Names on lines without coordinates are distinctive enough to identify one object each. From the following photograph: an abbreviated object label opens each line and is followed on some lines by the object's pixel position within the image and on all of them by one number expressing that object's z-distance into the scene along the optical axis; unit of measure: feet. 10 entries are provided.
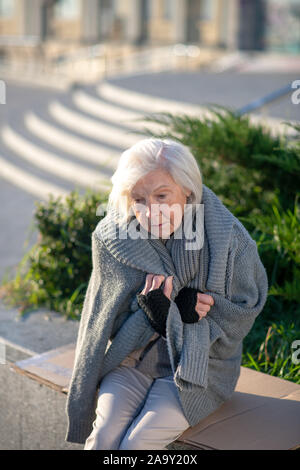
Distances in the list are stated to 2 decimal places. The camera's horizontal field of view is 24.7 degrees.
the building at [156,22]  94.84
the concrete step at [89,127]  30.17
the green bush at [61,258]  13.88
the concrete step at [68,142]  29.60
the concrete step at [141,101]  30.81
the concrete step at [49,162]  28.35
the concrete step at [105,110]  31.63
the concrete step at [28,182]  28.60
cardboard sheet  8.15
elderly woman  8.09
